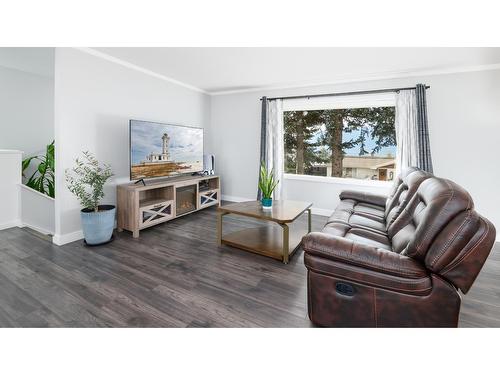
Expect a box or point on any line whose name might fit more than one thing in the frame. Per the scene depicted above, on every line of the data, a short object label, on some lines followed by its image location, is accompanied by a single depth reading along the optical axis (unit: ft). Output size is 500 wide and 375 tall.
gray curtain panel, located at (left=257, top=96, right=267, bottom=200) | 15.11
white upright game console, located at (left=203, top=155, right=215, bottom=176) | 15.67
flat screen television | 11.07
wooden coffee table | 8.38
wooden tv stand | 10.52
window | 13.06
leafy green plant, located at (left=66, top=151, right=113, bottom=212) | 9.43
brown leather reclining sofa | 4.17
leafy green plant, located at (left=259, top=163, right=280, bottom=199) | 9.64
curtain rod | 11.78
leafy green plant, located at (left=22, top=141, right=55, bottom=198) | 11.23
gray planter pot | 9.24
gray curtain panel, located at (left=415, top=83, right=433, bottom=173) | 11.19
